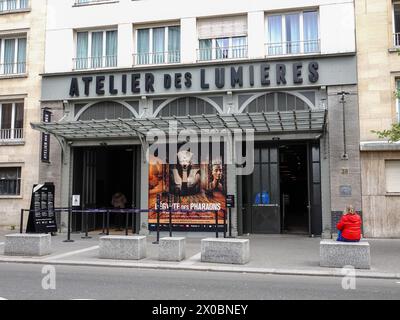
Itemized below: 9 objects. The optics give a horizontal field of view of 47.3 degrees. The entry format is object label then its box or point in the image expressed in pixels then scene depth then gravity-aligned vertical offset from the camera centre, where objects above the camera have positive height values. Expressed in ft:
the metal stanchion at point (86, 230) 55.42 -4.24
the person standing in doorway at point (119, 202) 69.21 -1.00
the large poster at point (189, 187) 56.95 +1.06
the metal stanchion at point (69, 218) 48.49 -2.40
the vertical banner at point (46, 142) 59.50 +7.04
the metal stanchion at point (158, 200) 49.37 -0.58
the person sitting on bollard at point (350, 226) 36.22 -2.42
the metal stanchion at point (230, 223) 52.65 -3.24
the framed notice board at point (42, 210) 54.49 -1.83
